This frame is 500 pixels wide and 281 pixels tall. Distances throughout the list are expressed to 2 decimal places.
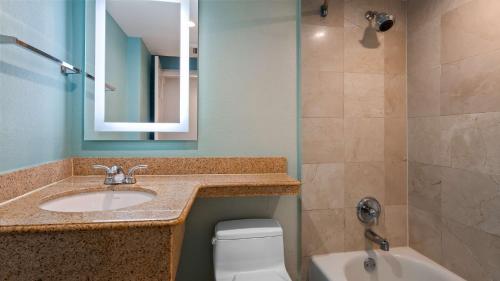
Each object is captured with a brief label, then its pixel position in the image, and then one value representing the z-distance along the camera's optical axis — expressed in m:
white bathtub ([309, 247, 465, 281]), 1.46
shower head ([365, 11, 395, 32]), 1.52
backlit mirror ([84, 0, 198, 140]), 1.36
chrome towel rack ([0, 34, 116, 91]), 0.83
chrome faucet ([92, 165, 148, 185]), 1.19
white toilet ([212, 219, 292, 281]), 1.24
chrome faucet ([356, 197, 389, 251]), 1.62
